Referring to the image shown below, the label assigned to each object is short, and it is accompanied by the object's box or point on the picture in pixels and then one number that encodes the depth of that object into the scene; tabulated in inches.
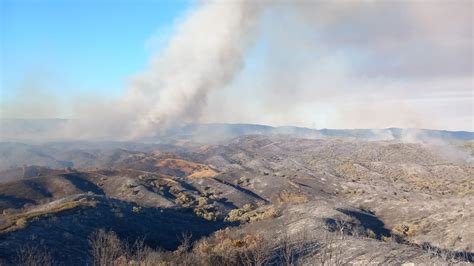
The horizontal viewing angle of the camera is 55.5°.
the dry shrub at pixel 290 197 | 2554.4
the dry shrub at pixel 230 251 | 914.1
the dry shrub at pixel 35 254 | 979.9
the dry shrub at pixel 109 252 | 822.3
